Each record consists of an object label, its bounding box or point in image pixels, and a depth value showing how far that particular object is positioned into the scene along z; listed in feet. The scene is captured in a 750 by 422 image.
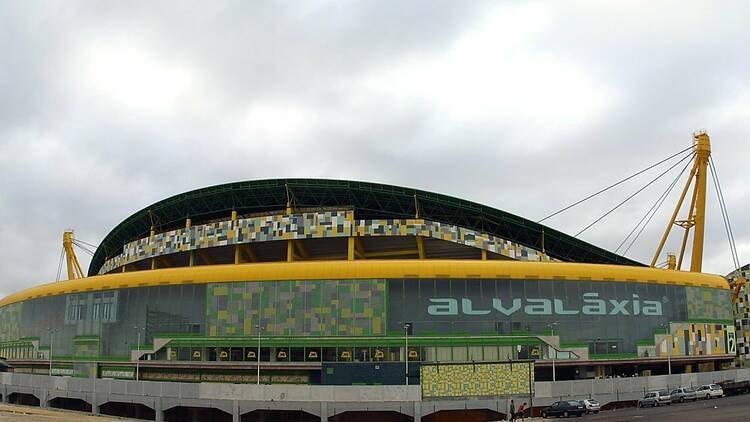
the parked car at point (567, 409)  196.85
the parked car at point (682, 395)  211.20
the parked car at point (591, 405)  198.08
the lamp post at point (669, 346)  277.44
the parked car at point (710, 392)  213.87
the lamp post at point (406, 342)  247.91
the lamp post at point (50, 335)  310.16
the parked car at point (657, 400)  209.15
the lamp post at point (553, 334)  255.82
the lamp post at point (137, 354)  271.69
